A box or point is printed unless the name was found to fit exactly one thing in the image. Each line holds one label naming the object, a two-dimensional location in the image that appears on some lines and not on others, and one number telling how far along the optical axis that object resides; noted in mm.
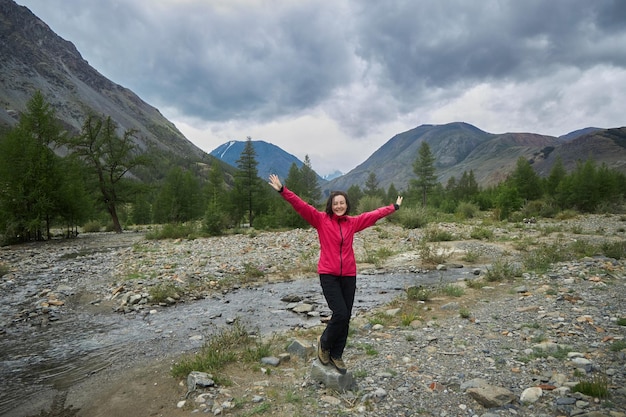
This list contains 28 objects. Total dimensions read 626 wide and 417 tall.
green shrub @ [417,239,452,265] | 14453
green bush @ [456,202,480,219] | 40062
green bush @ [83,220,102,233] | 36922
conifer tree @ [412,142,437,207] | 57156
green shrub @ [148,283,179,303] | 9805
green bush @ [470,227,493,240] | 20281
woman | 4680
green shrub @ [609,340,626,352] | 4902
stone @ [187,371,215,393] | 4751
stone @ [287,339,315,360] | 5918
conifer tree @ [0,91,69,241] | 21250
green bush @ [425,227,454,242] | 20128
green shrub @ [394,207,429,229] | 27531
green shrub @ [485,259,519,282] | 10773
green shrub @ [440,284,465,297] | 9409
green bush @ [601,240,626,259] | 11884
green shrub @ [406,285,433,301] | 9250
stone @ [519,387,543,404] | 3939
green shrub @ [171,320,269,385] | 5254
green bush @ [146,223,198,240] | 25234
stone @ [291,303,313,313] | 9103
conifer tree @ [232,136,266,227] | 38469
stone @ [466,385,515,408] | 3938
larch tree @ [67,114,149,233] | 30516
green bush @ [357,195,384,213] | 35656
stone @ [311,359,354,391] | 4531
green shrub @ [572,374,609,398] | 3764
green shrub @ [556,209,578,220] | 30922
